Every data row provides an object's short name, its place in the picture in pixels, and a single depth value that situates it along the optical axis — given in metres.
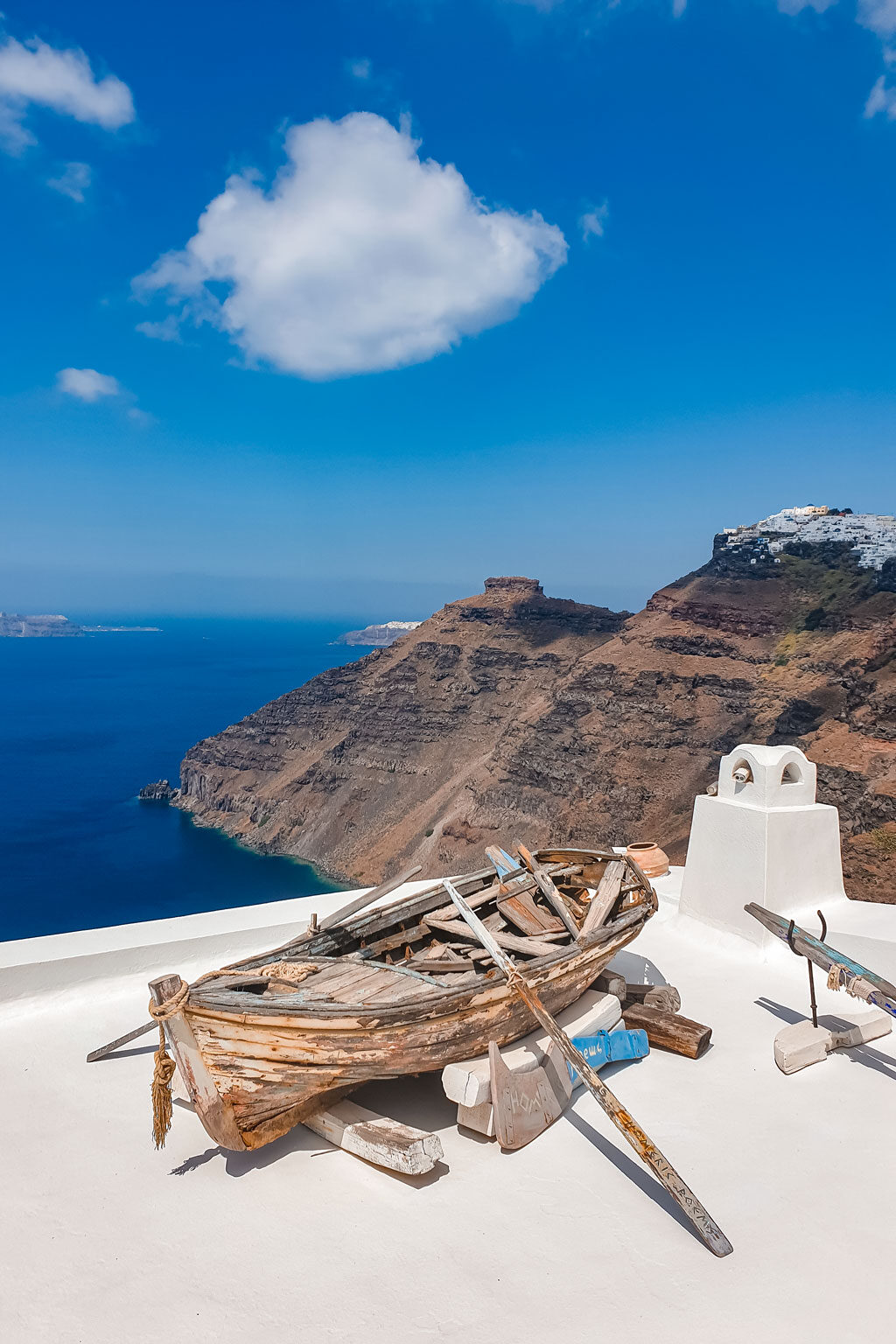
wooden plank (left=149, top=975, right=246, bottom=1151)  3.70
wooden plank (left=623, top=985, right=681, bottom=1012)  5.52
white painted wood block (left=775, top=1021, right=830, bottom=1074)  4.97
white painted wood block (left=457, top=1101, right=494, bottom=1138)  4.12
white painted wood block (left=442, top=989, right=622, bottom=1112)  4.04
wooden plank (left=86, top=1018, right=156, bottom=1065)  4.91
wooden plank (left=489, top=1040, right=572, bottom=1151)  4.05
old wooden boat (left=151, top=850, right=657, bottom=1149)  3.73
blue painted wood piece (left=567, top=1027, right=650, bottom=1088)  4.68
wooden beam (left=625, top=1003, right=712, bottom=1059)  5.09
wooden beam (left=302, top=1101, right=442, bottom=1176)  3.70
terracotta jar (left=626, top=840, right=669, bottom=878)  8.75
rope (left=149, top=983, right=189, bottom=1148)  3.80
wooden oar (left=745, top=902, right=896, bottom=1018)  4.78
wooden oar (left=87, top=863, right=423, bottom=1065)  4.92
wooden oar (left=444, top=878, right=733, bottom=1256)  3.41
